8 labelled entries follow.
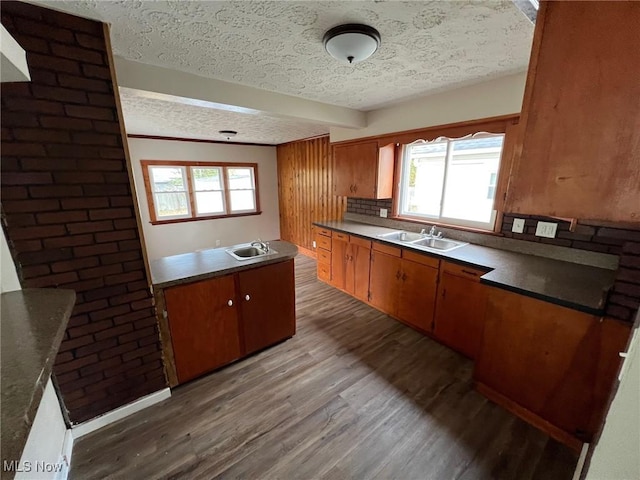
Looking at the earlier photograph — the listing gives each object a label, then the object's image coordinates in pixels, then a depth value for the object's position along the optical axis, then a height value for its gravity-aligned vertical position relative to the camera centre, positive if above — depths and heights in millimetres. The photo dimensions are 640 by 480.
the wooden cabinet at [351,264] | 3158 -1033
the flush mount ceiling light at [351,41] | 1351 +764
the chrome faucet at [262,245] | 2446 -579
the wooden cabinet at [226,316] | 1917 -1081
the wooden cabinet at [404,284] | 2486 -1049
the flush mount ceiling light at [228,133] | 4016 +811
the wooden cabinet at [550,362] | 1418 -1090
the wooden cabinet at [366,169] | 3178 +190
